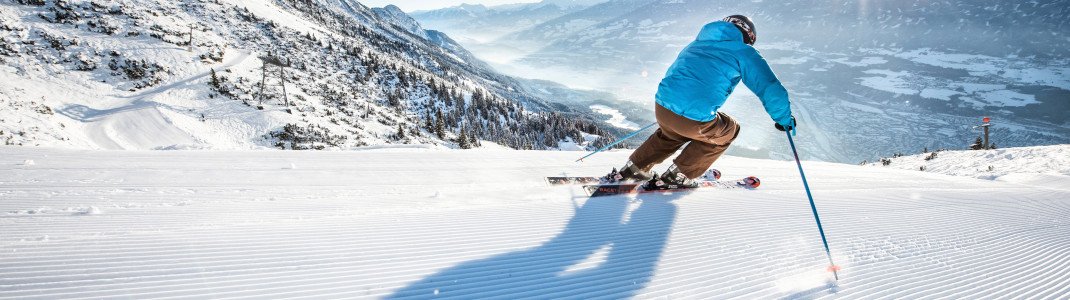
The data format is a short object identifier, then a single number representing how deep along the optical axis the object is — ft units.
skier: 11.89
